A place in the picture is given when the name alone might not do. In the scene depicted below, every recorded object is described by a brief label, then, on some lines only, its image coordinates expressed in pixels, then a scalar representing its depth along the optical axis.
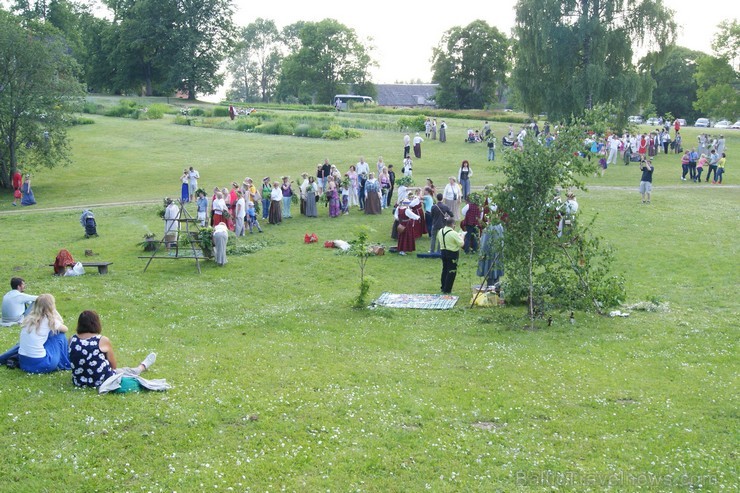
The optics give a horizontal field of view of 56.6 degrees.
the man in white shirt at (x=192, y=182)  31.23
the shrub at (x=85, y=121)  52.32
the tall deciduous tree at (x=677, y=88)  80.62
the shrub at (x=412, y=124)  51.68
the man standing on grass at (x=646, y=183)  27.50
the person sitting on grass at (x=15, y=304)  12.81
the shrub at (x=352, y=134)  48.34
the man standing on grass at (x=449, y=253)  16.52
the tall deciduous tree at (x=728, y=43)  60.45
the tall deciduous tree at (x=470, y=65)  84.50
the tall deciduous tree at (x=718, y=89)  59.38
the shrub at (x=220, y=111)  61.62
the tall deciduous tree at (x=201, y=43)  72.88
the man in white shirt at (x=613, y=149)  38.84
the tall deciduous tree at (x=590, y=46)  42.88
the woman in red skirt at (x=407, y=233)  21.61
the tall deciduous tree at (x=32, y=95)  34.91
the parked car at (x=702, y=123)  78.58
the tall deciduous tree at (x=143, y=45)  73.62
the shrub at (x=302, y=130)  49.69
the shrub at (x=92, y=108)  59.97
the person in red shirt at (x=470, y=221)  20.37
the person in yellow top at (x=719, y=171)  34.09
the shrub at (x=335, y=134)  47.75
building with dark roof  114.19
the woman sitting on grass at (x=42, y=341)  10.14
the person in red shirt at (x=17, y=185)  32.84
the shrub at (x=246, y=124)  52.75
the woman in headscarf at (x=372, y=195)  27.27
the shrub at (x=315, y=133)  48.78
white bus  91.92
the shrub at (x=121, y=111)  58.91
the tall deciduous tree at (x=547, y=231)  14.05
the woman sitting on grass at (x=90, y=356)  9.52
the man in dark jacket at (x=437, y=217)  19.81
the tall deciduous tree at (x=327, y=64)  101.12
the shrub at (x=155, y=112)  58.00
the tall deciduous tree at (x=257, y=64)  132.88
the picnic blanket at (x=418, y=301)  15.53
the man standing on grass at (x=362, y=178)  28.59
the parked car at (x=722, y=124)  82.39
